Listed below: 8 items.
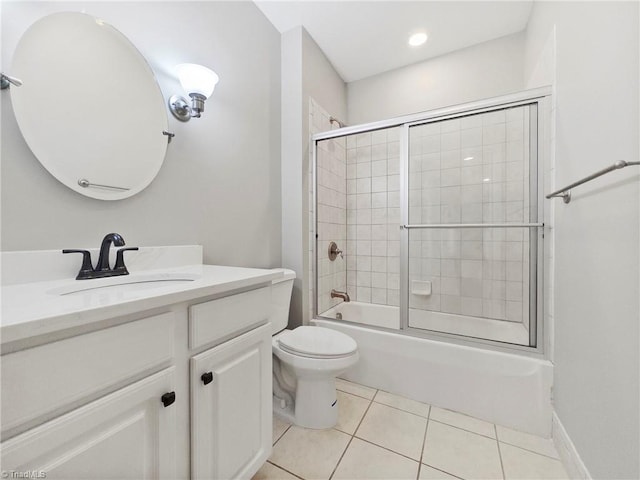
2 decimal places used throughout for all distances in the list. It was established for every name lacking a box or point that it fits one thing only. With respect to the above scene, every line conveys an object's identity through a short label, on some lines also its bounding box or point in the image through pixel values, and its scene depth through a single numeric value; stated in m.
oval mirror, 0.86
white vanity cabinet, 0.47
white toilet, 1.33
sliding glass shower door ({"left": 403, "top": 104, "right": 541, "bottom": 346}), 1.64
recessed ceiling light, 2.04
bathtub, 1.36
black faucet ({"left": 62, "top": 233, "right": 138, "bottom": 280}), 0.92
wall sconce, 1.22
